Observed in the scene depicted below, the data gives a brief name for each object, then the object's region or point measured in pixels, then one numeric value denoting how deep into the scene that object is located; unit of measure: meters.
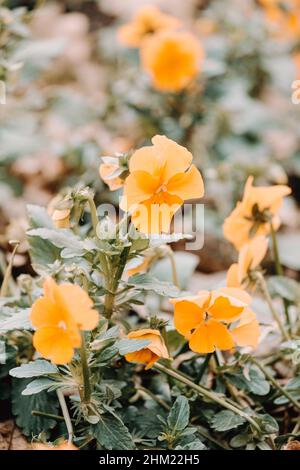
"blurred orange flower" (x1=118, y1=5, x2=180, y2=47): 0.94
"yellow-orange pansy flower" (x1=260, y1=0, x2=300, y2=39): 1.05
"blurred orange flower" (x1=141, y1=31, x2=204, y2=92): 0.90
